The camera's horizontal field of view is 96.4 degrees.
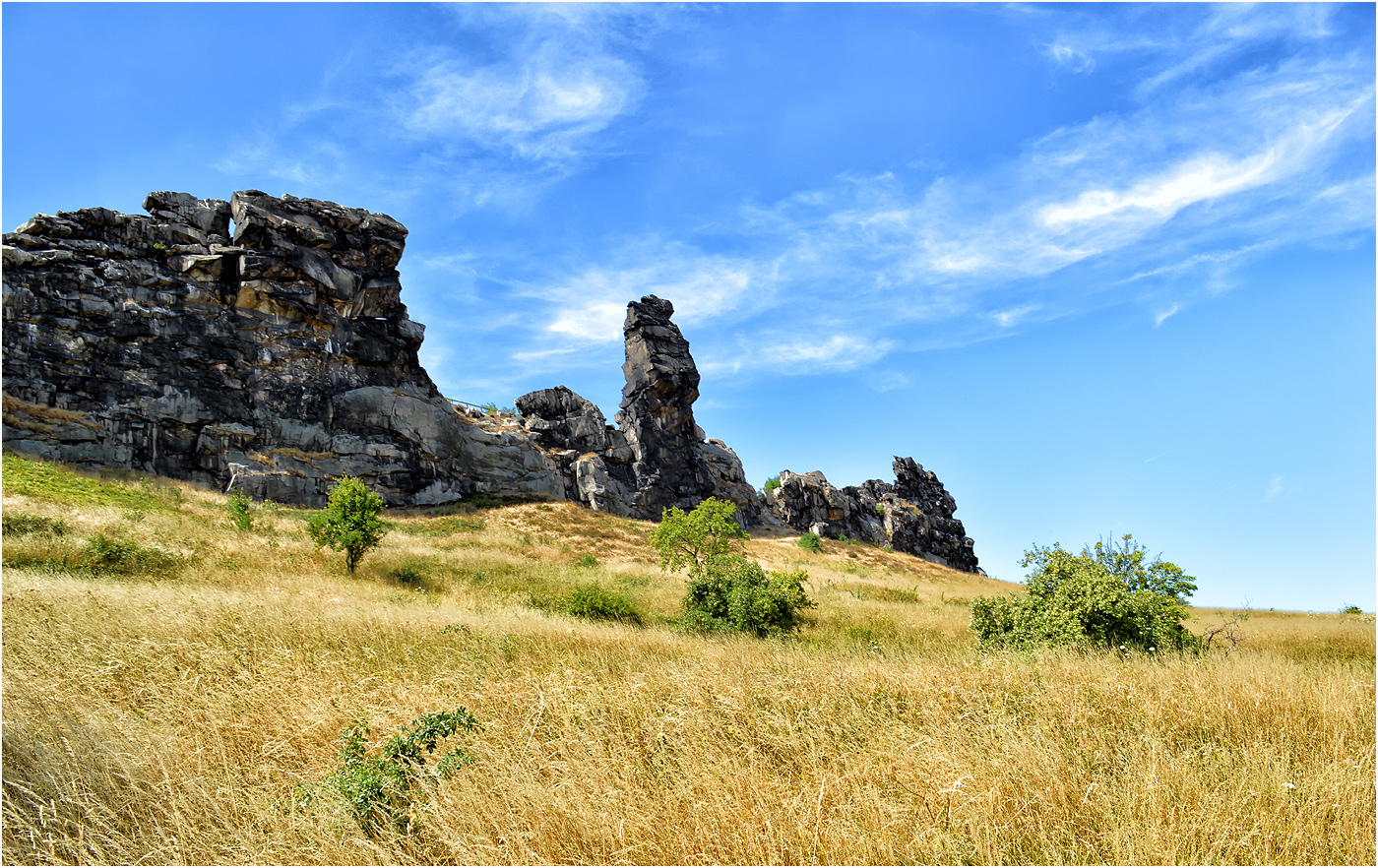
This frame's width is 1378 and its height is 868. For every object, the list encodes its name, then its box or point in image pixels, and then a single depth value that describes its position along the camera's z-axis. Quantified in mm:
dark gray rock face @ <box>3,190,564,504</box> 40031
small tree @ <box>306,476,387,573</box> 23203
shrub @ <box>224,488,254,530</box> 27000
